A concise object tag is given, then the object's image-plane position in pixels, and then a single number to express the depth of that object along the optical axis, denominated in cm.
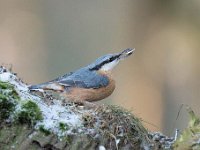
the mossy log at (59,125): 474
